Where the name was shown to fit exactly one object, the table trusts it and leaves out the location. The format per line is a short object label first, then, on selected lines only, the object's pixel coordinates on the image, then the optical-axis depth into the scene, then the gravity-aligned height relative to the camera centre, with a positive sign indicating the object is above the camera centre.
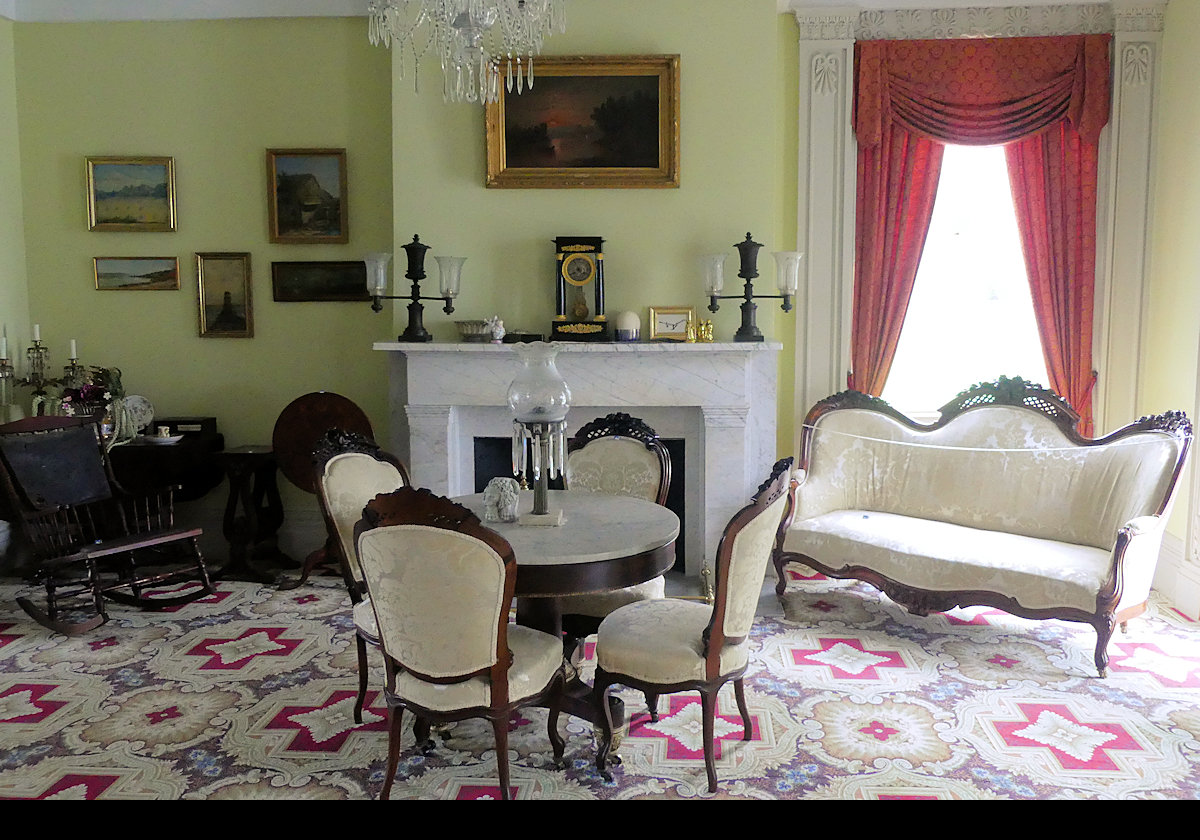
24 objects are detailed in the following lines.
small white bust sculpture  3.41 -0.70
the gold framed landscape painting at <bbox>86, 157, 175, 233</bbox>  5.76 +0.75
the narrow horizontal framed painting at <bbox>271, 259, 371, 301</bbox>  5.75 +0.21
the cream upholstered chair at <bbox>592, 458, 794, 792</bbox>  2.91 -1.08
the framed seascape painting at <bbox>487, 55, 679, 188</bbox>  5.19 +1.07
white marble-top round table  2.89 -0.77
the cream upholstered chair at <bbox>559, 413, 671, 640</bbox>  4.32 -0.69
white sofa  4.11 -0.99
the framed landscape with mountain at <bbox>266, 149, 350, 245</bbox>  5.70 +0.73
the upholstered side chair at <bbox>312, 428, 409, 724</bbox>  3.54 -0.70
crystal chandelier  3.25 +1.06
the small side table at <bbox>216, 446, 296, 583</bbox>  5.45 -1.23
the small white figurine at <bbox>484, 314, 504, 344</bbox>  5.23 -0.08
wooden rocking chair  4.64 -1.16
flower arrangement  5.42 -0.48
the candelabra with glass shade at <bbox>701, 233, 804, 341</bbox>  5.07 +0.21
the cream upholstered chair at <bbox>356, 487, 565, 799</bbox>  2.56 -0.85
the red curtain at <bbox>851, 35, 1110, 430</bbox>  5.28 +1.06
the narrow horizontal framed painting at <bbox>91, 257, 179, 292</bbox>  5.82 +0.26
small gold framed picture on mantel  5.30 -0.04
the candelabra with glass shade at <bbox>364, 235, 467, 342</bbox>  5.11 +0.20
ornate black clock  5.21 +0.14
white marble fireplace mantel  5.25 -0.50
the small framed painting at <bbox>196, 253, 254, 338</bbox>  5.79 +0.12
